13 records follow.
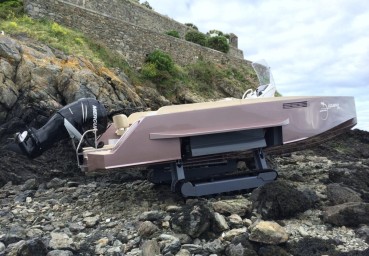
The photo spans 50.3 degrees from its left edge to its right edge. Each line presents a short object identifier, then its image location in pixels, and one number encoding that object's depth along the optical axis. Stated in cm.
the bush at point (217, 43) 2475
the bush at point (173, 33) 2213
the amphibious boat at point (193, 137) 517
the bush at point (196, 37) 2436
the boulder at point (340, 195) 483
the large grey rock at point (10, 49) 851
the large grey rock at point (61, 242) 388
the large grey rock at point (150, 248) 367
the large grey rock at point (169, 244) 370
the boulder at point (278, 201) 442
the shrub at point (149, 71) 1470
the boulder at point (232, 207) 447
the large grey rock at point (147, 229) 408
